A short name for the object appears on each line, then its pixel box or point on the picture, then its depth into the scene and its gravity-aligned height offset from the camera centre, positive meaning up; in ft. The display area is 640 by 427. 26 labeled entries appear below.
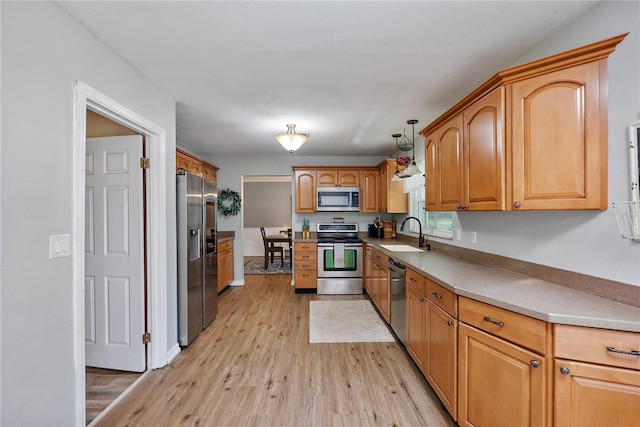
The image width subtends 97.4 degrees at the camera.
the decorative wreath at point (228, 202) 17.11 +0.64
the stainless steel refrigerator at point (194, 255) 9.20 -1.51
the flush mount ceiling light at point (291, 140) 10.16 +2.63
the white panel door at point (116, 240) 7.73 -0.74
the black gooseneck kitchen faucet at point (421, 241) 11.89 -1.25
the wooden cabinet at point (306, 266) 15.31 -2.94
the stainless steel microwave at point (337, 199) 16.43 +0.76
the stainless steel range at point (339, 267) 15.20 -2.99
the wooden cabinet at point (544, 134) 4.61 +1.41
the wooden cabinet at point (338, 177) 16.43 +2.05
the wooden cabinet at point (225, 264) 14.84 -2.86
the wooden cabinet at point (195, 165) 12.48 +2.38
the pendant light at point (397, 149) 11.22 +3.39
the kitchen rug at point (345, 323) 10.01 -4.46
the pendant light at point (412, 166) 9.93 +1.62
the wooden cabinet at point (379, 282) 10.52 -2.94
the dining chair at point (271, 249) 21.63 -2.88
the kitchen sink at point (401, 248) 11.30 -1.54
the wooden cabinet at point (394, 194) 14.87 +0.94
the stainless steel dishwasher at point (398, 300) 8.61 -2.87
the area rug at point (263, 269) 20.80 -4.39
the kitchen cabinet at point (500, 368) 4.14 -2.57
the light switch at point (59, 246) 4.68 -0.56
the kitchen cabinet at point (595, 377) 3.64 -2.24
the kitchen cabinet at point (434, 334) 5.63 -2.85
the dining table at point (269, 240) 21.25 -2.12
